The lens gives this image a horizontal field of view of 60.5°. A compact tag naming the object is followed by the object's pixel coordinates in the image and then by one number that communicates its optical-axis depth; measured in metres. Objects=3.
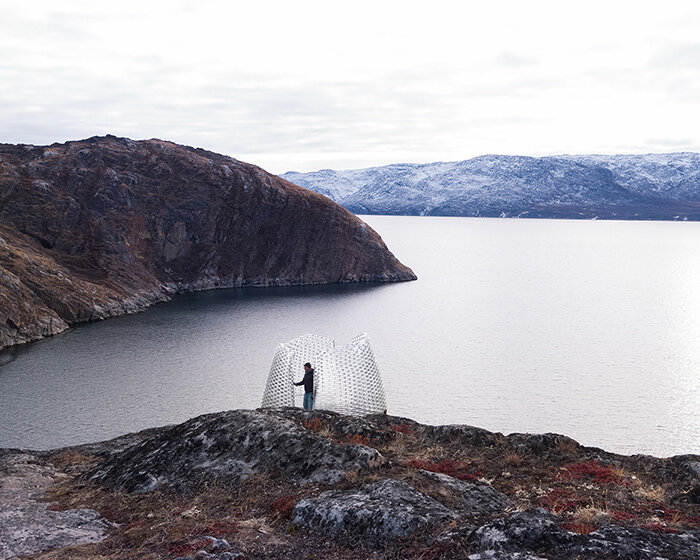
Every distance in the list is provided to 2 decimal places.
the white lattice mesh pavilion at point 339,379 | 35.03
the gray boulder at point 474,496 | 15.23
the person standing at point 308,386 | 29.84
